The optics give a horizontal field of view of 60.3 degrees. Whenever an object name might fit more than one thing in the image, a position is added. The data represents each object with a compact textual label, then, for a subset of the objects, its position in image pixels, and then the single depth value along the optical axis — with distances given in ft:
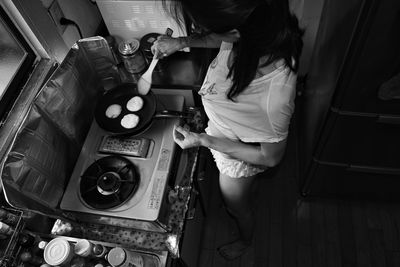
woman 2.50
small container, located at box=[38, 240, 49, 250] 3.33
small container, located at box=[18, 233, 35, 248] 3.37
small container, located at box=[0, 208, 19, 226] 3.33
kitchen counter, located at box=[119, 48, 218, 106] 4.59
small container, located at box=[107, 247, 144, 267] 3.19
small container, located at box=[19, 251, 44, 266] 3.27
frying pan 4.01
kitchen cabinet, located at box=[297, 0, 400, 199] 3.22
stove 3.59
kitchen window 3.72
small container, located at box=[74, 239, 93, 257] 3.29
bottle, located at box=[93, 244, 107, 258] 3.39
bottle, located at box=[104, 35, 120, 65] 4.81
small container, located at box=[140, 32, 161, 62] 4.65
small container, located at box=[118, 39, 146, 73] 4.43
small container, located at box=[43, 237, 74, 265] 3.18
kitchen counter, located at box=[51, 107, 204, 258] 3.71
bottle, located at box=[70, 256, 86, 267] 3.26
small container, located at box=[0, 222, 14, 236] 3.18
